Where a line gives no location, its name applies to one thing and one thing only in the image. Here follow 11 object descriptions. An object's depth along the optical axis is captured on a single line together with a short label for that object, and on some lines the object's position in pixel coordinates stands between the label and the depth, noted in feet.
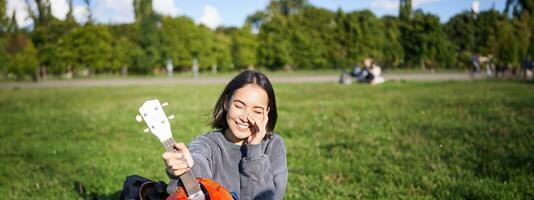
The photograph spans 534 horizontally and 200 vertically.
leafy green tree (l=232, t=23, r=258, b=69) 195.62
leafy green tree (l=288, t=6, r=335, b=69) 189.16
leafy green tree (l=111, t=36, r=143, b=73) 180.14
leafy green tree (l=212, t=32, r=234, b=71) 197.88
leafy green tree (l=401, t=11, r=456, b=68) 167.32
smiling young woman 10.20
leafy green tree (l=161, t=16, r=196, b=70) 187.93
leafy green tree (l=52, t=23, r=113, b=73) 169.68
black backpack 8.58
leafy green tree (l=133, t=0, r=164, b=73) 181.78
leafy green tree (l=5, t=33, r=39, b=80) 141.38
